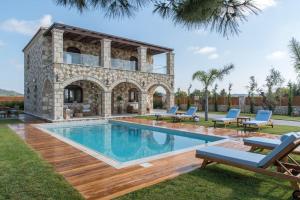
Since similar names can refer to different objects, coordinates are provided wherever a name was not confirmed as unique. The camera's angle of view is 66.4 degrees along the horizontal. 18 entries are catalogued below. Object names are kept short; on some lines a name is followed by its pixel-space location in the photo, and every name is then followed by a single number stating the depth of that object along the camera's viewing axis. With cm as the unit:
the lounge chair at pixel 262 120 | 1095
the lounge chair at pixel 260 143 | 592
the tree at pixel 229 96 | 2400
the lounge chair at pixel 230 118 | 1238
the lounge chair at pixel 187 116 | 1491
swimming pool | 784
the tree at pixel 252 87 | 2358
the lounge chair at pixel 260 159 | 382
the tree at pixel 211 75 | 1531
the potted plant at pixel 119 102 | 2080
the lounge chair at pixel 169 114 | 1594
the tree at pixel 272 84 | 2181
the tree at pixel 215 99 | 2561
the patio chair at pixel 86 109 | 1833
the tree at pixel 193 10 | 325
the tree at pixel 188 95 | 2734
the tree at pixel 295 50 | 508
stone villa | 1518
